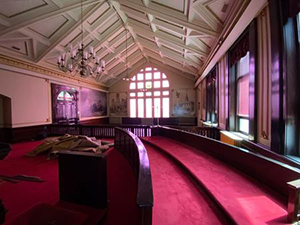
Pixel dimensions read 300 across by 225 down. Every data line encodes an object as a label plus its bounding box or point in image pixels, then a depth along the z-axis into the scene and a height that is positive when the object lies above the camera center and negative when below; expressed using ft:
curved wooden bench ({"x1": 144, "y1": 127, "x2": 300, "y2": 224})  4.62 -3.25
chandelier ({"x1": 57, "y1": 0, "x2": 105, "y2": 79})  14.32 +5.12
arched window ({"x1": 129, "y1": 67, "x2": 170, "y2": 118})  38.83 +4.05
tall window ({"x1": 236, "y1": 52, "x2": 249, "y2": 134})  11.00 +1.13
